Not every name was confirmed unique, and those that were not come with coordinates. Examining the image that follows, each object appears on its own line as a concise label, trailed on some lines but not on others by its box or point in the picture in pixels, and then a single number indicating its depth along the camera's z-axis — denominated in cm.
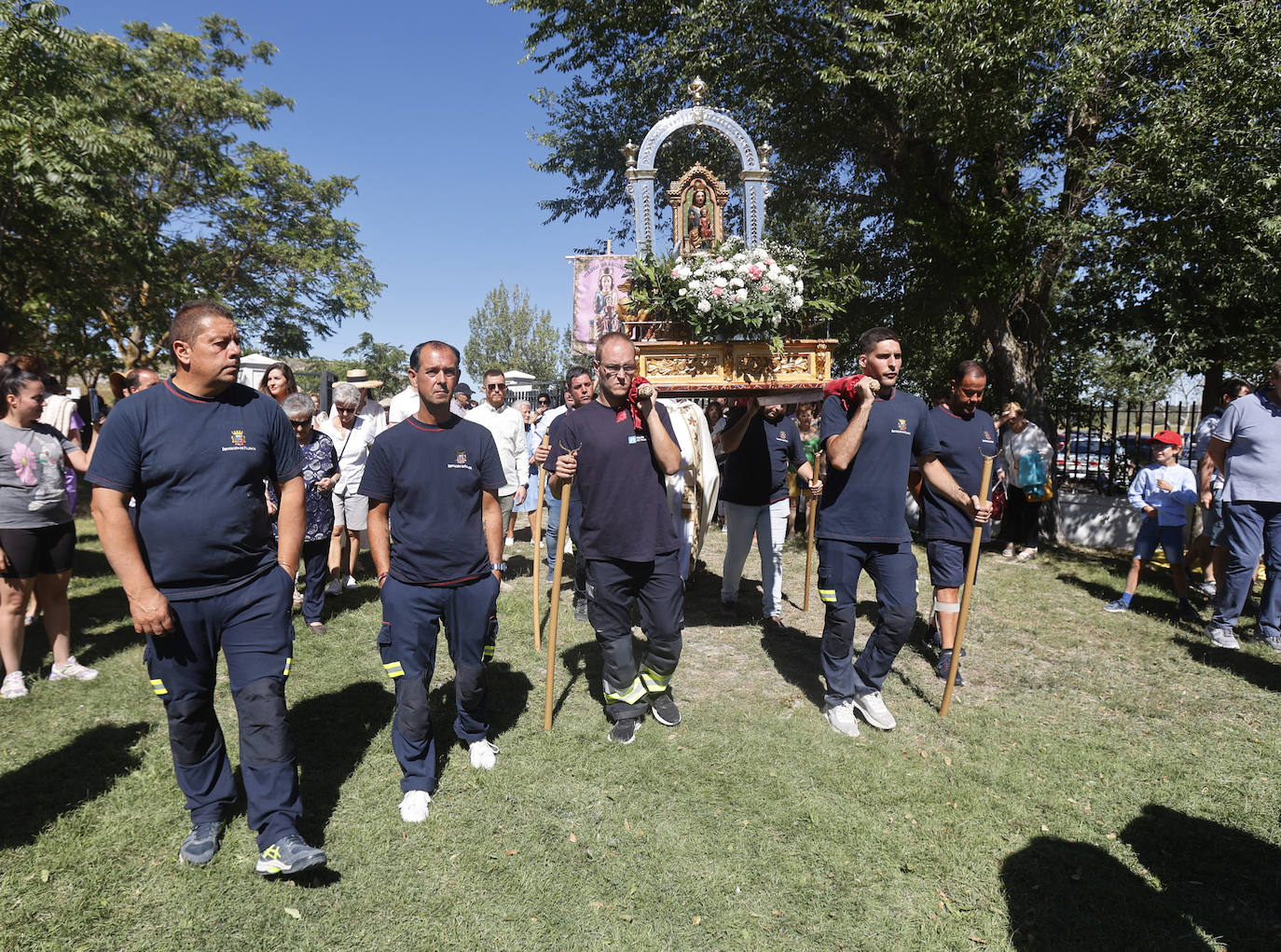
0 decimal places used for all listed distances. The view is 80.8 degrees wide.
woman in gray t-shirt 491
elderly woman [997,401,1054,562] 982
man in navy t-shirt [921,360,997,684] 557
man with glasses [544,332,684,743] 432
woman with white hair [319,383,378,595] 742
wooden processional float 539
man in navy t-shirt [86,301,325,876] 300
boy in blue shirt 732
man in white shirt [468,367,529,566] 789
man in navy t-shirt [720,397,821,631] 679
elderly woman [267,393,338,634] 639
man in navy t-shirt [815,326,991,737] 454
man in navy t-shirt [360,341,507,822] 380
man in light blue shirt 609
